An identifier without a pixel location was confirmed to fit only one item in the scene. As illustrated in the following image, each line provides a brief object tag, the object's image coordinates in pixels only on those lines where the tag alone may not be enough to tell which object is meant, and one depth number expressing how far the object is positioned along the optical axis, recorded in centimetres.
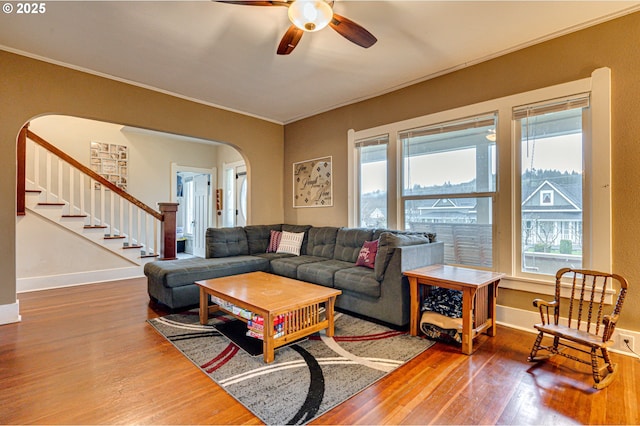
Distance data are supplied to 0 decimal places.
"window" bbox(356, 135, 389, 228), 420
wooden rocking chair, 200
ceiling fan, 202
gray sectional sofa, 292
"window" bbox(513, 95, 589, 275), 275
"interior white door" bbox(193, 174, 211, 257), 746
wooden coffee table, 231
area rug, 181
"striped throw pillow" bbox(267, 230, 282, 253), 484
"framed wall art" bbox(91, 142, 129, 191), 576
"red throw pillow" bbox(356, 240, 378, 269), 346
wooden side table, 245
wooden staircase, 453
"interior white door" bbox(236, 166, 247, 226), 676
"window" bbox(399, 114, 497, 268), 327
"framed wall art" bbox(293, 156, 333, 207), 489
